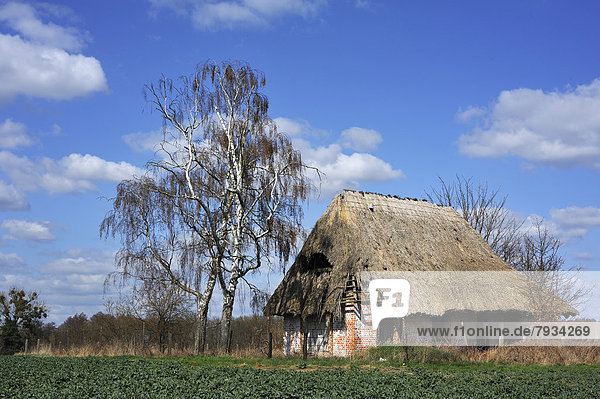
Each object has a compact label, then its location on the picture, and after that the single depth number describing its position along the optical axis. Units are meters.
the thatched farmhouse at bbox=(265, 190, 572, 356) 20.66
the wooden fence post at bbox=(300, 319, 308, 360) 19.42
